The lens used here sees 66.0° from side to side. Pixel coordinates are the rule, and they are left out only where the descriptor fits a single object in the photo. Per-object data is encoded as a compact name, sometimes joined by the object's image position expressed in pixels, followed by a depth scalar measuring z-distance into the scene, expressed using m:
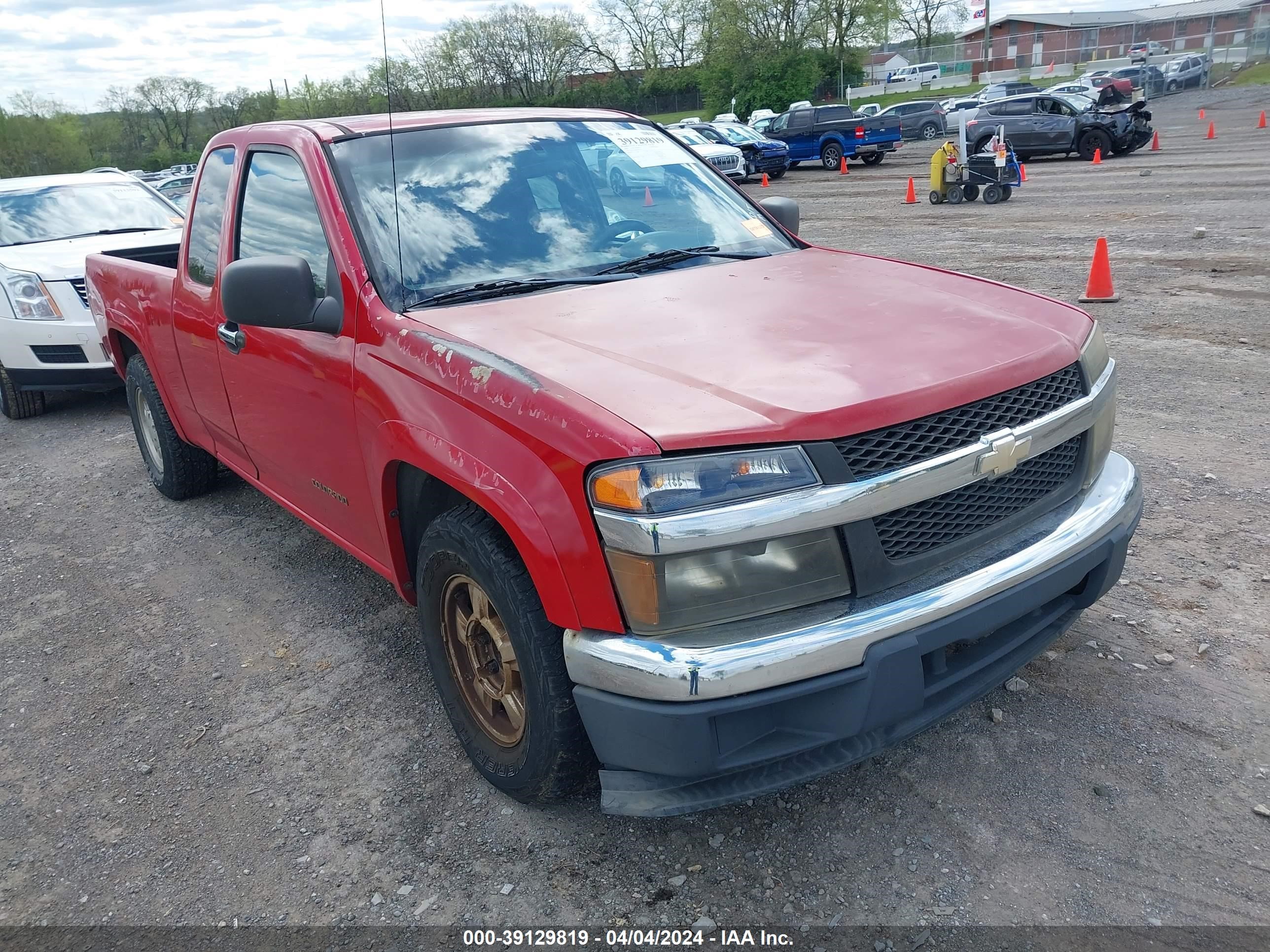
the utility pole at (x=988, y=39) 61.00
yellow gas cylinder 17.14
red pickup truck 2.14
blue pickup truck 27.55
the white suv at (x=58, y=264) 7.23
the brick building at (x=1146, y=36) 57.81
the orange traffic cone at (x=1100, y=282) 8.76
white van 65.44
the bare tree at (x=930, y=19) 83.00
